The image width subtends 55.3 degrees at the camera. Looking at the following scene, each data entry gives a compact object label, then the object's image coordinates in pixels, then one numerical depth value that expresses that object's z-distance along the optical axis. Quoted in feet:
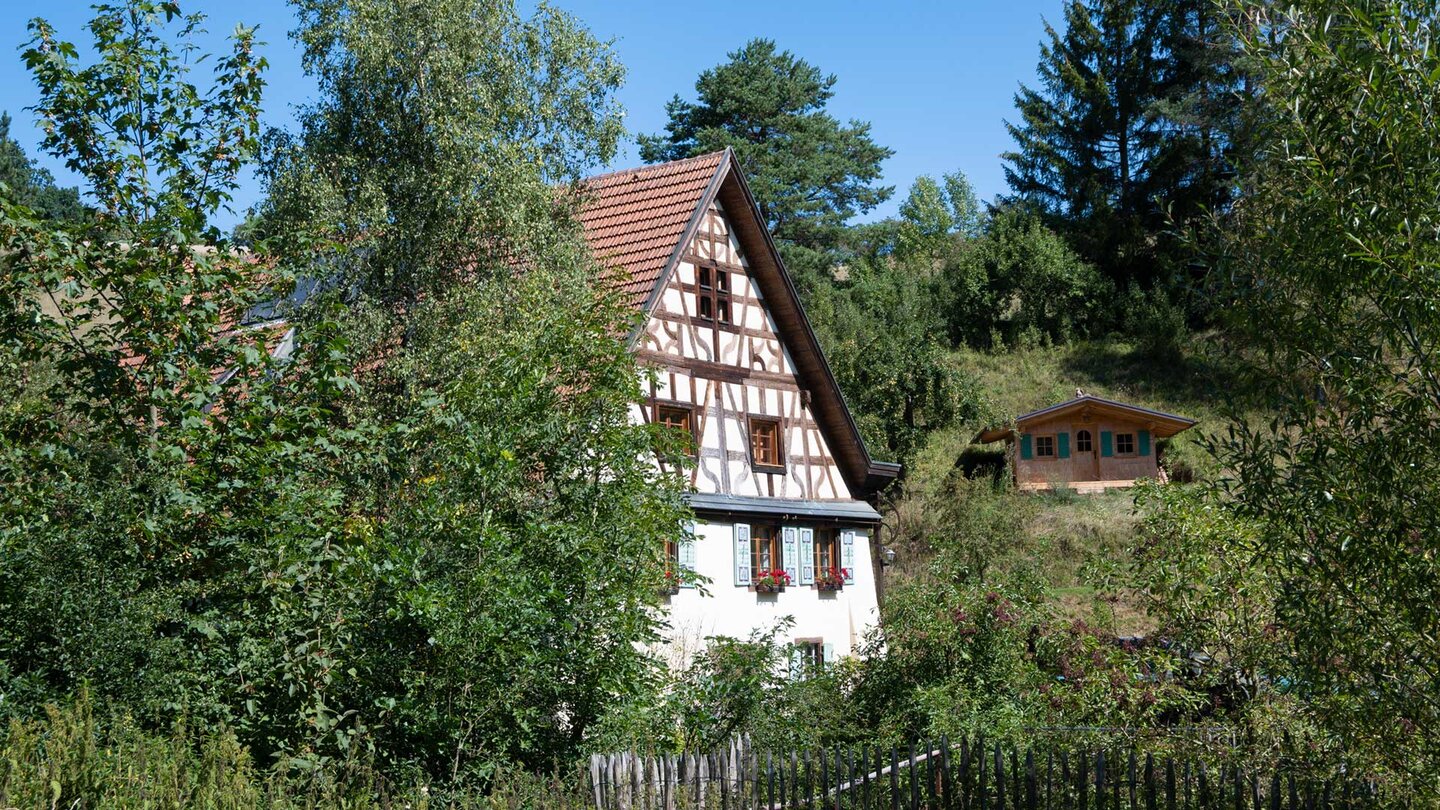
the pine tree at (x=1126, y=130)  169.37
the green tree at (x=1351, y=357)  20.56
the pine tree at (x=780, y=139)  168.04
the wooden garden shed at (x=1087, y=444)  130.31
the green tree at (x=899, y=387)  131.75
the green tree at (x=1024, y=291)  170.81
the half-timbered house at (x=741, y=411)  70.33
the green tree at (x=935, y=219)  207.41
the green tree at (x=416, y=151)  57.21
